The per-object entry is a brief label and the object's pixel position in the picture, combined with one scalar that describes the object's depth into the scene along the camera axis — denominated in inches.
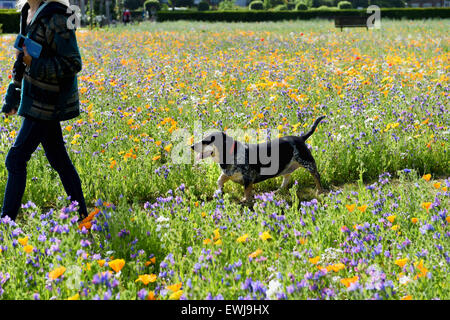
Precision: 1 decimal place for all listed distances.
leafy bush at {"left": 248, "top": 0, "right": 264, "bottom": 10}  2177.7
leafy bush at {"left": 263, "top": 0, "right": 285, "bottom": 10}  2206.0
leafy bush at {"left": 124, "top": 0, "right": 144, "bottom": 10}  2539.4
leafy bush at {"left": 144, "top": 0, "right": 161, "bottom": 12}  2141.4
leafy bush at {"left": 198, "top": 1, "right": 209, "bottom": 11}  2131.4
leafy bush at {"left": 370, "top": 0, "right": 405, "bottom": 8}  2501.5
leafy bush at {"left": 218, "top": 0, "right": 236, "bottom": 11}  2278.2
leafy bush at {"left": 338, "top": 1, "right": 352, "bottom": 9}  2145.9
